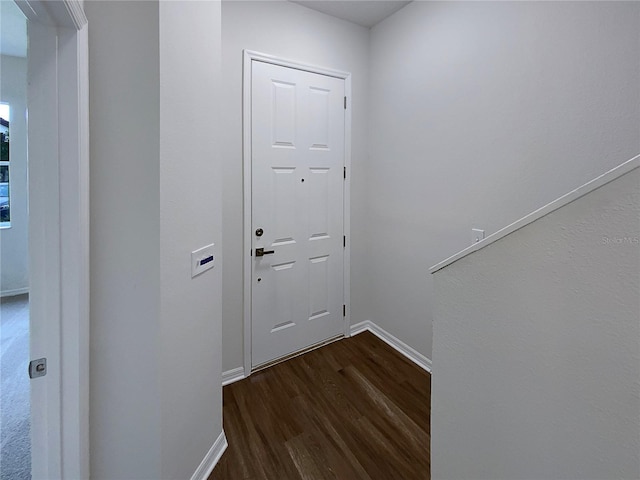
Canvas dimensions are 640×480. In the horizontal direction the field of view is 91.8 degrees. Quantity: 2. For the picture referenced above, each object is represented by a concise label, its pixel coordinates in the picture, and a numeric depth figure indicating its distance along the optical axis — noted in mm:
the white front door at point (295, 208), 2275
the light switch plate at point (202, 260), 1323
